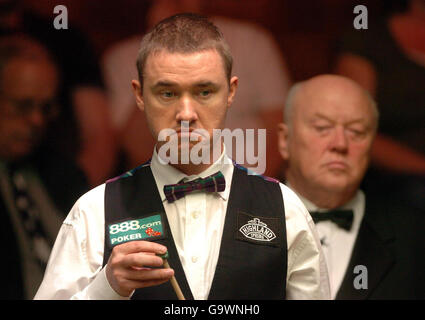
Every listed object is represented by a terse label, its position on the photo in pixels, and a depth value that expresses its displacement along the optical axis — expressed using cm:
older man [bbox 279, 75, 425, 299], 642
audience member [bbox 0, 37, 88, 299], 678
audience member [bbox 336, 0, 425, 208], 699
